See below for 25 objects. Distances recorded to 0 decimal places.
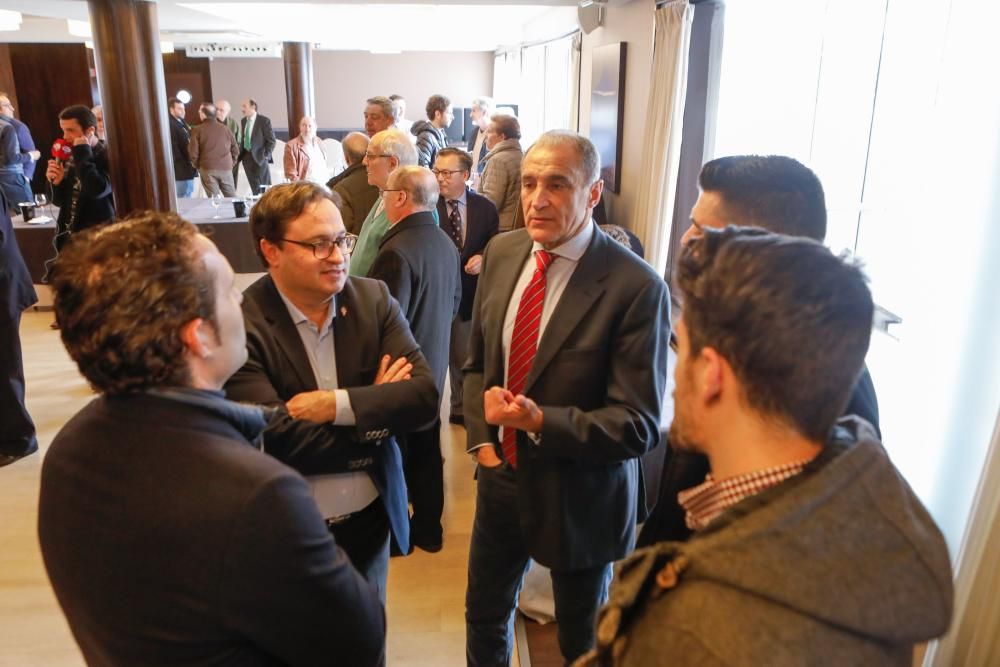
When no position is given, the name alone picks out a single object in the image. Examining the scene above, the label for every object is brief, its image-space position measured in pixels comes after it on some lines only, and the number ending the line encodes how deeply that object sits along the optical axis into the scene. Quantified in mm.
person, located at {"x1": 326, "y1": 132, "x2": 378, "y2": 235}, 3877
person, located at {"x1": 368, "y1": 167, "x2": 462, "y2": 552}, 2658
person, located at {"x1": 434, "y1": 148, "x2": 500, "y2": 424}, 3795
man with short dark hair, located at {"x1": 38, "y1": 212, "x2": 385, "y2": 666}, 912
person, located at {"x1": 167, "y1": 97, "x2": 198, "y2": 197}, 9180
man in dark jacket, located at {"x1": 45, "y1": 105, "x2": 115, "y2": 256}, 4812
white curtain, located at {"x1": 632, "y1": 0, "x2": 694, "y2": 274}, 3861
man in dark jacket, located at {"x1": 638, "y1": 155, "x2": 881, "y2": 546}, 1324
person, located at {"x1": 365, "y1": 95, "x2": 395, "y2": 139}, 4512
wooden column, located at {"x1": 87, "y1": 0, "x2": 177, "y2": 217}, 5125
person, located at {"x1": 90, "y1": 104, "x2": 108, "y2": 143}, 8197
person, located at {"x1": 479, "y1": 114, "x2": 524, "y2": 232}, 4664
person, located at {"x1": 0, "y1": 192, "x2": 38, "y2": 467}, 3629
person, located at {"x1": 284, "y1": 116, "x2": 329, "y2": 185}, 6879
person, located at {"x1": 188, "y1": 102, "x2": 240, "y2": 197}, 9031
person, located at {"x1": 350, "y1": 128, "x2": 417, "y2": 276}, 3439
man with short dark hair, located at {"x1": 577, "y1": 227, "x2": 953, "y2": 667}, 735
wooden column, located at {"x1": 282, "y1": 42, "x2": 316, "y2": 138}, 11250
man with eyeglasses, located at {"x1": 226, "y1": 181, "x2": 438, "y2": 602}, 1653
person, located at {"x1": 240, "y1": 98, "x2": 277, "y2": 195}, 9953
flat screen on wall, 5379
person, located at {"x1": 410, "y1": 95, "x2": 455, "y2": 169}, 5728
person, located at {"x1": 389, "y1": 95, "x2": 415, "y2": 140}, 4633
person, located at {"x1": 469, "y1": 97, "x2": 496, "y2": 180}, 7230
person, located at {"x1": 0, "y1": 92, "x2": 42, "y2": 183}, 8656
